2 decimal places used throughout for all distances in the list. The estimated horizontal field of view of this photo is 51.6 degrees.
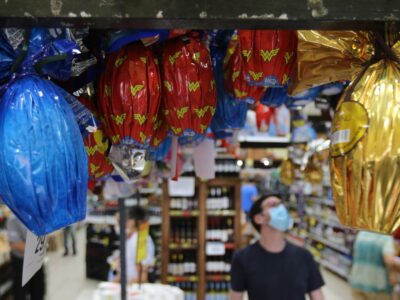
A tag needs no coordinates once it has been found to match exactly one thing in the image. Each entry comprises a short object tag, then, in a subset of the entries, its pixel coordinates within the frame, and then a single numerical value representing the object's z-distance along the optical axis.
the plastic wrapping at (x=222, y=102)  1.26
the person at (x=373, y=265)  4.48
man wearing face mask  2.38
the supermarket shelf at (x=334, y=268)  7.64
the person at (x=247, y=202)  7.99
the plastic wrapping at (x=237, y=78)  1.12
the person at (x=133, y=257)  4.53
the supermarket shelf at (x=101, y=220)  7.58
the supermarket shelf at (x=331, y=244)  7.90
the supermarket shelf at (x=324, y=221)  8.34
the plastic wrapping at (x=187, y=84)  1.01
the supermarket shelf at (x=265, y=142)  4.83
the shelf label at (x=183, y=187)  4.81
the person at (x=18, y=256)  3.89
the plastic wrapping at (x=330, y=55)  0.86
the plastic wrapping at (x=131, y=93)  0.98
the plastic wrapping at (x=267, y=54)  0.99
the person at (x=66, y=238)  9.03
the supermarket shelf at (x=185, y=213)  4.98
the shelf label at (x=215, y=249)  5.02
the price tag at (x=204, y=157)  1.50
